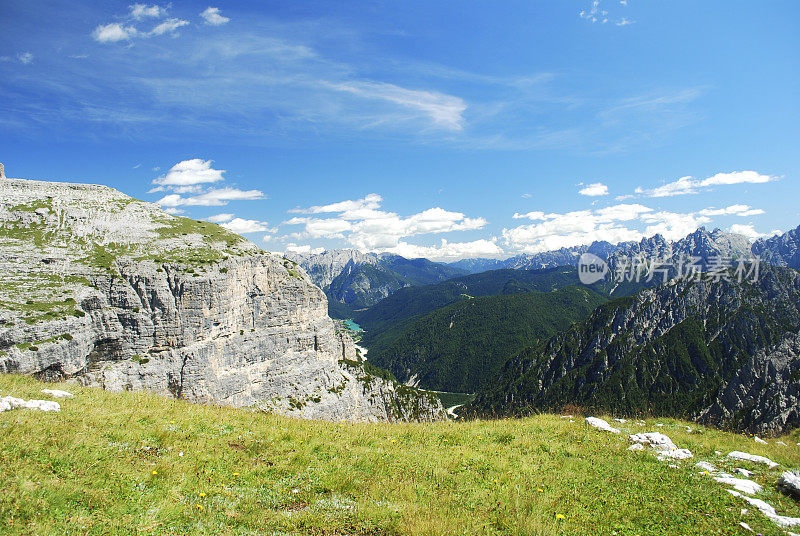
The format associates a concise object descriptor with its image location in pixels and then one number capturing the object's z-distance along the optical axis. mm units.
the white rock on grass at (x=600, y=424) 19641
